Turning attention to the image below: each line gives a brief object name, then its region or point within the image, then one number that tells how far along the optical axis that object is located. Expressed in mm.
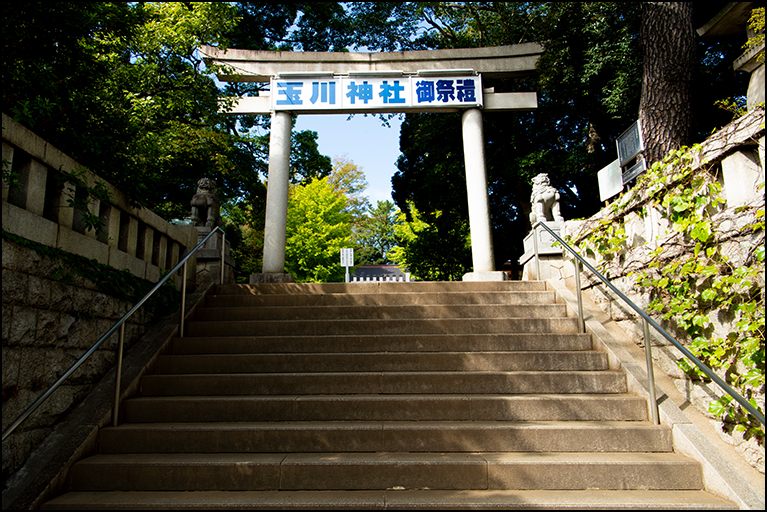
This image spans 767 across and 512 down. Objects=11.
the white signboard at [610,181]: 6171
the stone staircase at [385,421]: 2953
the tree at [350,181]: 31422
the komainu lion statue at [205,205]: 7246
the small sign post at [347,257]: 16656
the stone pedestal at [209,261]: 6742
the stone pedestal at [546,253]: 6598
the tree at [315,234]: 21266
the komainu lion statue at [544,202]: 6988
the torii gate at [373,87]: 8227
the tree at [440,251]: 17547
